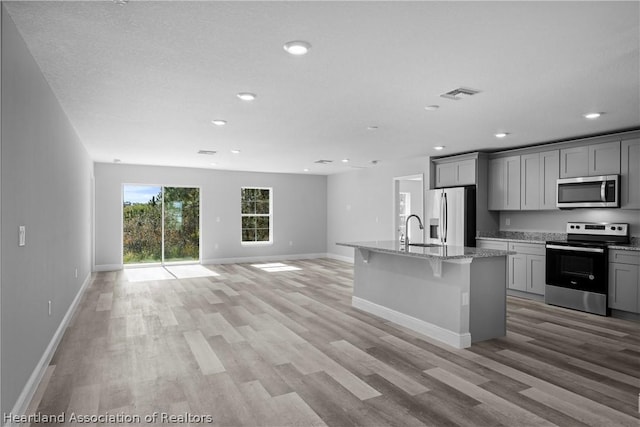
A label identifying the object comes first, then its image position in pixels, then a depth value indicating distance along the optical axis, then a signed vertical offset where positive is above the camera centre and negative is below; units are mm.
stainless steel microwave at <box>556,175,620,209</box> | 5141 +280
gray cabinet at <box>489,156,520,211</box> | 6418 +486
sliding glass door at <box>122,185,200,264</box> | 8953 -275
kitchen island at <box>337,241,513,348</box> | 3781 -823
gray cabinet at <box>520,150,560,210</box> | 5898 +510
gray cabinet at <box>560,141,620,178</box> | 5207 +726
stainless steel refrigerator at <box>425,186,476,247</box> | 6711 -60
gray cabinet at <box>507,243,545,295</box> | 5770 -841
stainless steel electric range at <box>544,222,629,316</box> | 5035 -715
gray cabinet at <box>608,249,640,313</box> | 4754 -835
